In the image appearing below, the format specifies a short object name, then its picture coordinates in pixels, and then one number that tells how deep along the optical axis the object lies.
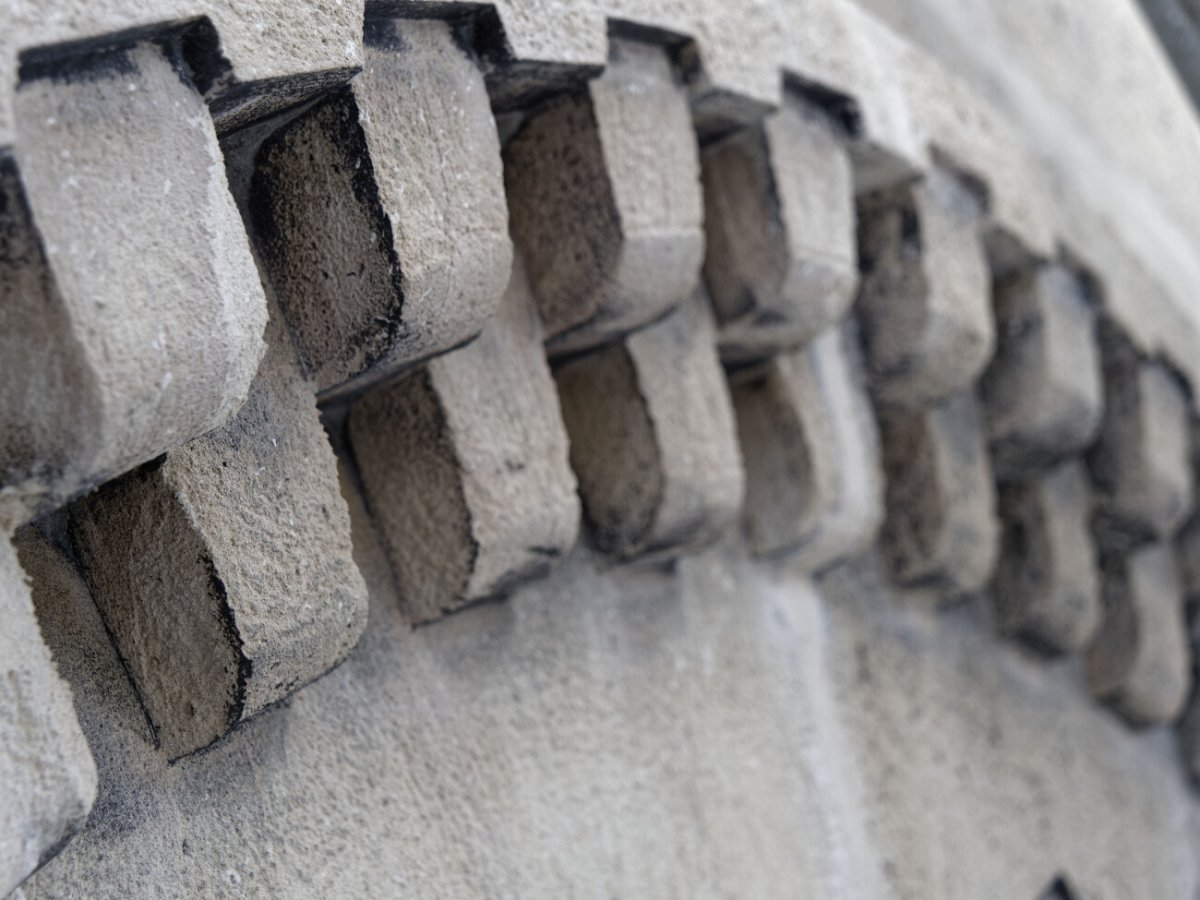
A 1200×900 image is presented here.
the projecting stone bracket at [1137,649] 1.30
